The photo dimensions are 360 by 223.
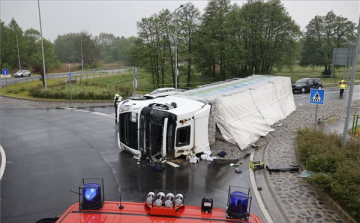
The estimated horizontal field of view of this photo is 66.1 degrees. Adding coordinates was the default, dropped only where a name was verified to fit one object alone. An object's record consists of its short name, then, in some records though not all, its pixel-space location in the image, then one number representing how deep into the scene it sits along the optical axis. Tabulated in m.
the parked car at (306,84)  30.77
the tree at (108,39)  115.22
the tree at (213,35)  35.53
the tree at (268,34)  38.84
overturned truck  10.20
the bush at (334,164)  6.70
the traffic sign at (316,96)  11.32
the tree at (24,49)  54.78
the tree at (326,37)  49.19
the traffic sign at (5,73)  27.20
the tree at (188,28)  33.39
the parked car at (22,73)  48.12
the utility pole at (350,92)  8.86
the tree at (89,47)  63.66
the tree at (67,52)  81.54
